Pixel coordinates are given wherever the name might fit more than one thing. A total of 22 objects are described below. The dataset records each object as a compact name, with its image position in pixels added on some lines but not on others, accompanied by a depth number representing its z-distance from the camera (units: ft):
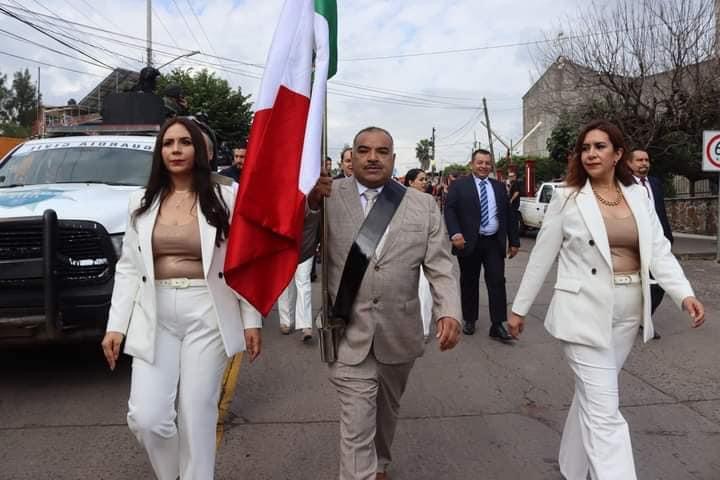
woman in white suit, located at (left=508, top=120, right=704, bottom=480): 10.63
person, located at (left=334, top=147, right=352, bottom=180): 27.32
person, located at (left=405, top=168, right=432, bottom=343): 22.41
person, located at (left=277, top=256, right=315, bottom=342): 22.48
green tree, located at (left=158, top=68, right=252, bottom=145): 116.26
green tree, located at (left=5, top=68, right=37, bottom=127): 283.79
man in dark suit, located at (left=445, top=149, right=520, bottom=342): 23.43
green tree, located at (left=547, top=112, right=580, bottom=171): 64.69
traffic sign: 41.86
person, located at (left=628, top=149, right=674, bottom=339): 20.88
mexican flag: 9.89
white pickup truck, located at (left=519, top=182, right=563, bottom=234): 68.23
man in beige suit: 10.34
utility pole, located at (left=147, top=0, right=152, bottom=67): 90.38
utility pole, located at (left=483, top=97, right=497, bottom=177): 155.74
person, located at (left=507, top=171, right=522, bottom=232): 50.99
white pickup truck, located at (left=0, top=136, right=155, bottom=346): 15.93
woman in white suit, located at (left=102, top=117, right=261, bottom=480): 10.00
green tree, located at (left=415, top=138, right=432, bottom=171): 328.70
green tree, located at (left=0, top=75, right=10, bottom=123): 279.28
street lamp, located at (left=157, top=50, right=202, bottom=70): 86.56
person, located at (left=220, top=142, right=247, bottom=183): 24.05
